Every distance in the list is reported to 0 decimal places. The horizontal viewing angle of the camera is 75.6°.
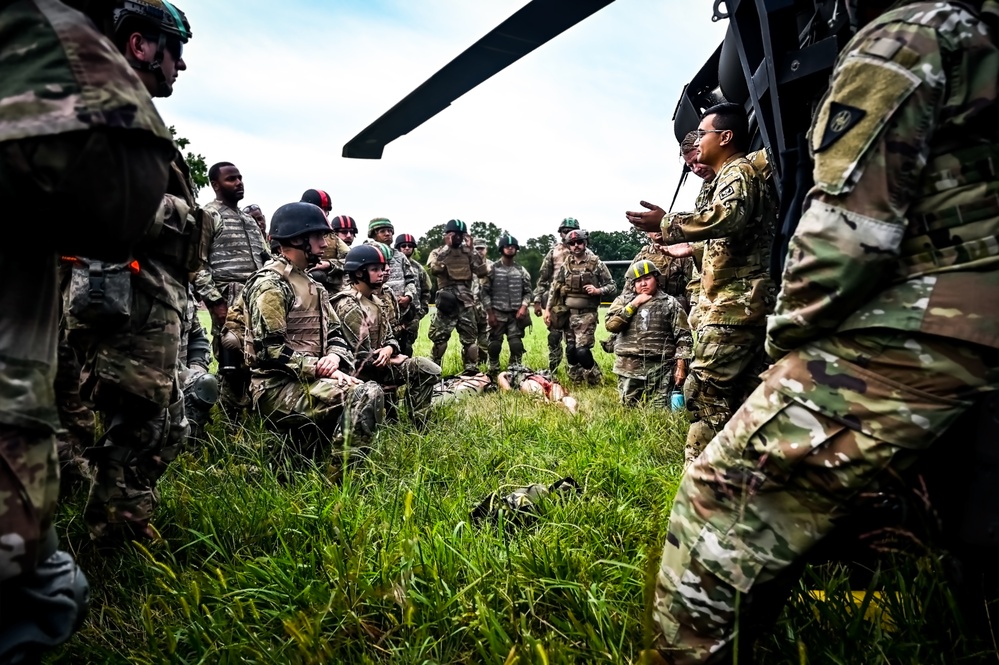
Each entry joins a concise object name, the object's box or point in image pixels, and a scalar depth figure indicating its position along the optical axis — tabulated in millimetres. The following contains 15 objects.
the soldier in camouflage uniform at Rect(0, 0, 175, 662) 952
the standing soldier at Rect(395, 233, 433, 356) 9148
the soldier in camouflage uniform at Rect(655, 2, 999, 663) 1236
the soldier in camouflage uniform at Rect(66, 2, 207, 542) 2455
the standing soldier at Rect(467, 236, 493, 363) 10008
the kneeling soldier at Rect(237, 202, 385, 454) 3936
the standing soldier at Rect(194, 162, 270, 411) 5828
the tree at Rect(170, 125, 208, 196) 27903
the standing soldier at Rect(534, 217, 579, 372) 9523
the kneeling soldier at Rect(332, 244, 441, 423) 5102
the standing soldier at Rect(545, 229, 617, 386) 9109
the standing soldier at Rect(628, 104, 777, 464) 3480
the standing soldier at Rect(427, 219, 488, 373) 9656
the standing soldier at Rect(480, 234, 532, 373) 10273
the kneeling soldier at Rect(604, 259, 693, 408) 6559
